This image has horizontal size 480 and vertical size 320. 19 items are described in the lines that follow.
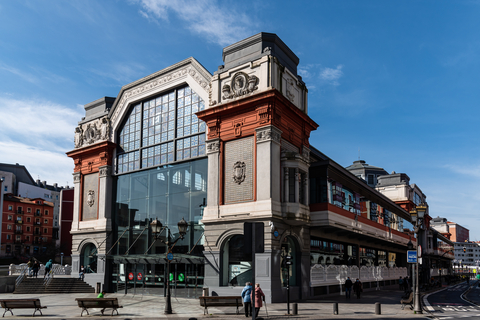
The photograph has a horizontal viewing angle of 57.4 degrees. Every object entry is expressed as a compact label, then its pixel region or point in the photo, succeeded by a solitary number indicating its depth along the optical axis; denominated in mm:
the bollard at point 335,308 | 22241
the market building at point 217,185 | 29141
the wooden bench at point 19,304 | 20938
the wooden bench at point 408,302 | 25797
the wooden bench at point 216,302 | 21906
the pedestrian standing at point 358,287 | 33125
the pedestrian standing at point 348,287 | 32656
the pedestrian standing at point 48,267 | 39406
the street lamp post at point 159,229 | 22172
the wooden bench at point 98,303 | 20828
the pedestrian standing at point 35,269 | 38688
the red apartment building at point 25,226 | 92375
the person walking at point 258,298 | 18859
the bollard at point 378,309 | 22580
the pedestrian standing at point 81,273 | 39031
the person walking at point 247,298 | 19703
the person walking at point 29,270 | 39397
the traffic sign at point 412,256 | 25656
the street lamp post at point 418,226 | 23812
